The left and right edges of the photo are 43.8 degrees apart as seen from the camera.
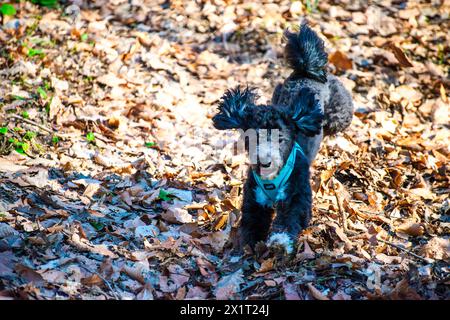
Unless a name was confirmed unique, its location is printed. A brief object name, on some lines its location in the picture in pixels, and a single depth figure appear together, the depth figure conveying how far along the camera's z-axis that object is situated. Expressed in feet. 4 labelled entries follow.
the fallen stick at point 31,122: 23.43
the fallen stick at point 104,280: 15.38
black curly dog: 16.99
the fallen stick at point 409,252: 17.57
